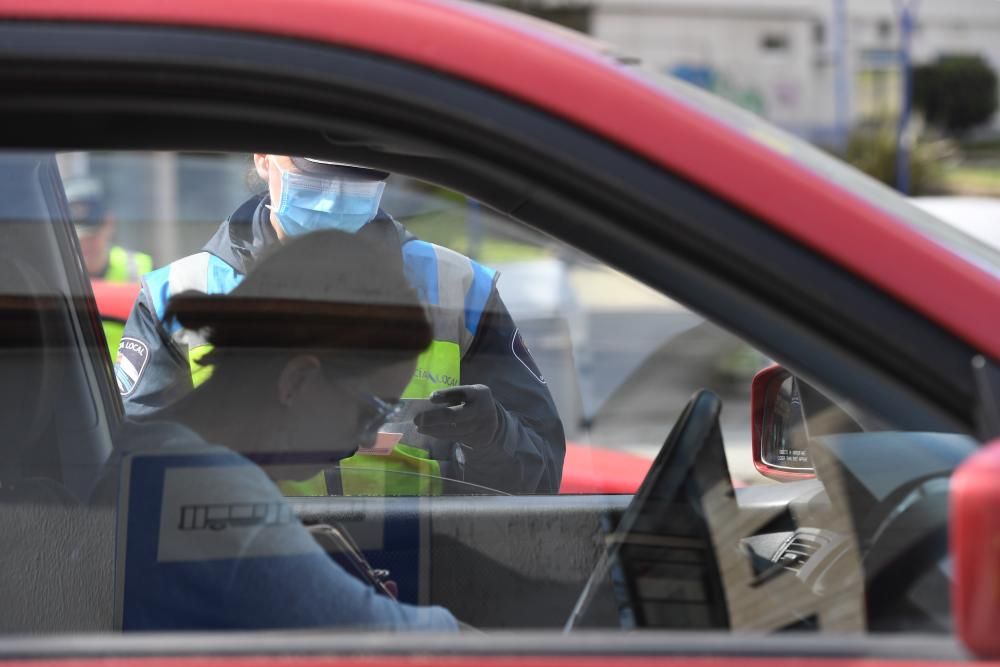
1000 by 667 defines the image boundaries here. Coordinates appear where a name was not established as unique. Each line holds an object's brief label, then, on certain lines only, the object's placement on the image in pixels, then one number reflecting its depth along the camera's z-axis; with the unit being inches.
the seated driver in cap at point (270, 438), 105.7
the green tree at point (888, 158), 1288.8
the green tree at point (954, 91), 2454.5
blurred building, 1862.7
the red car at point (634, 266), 86.5
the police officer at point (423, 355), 135.4
